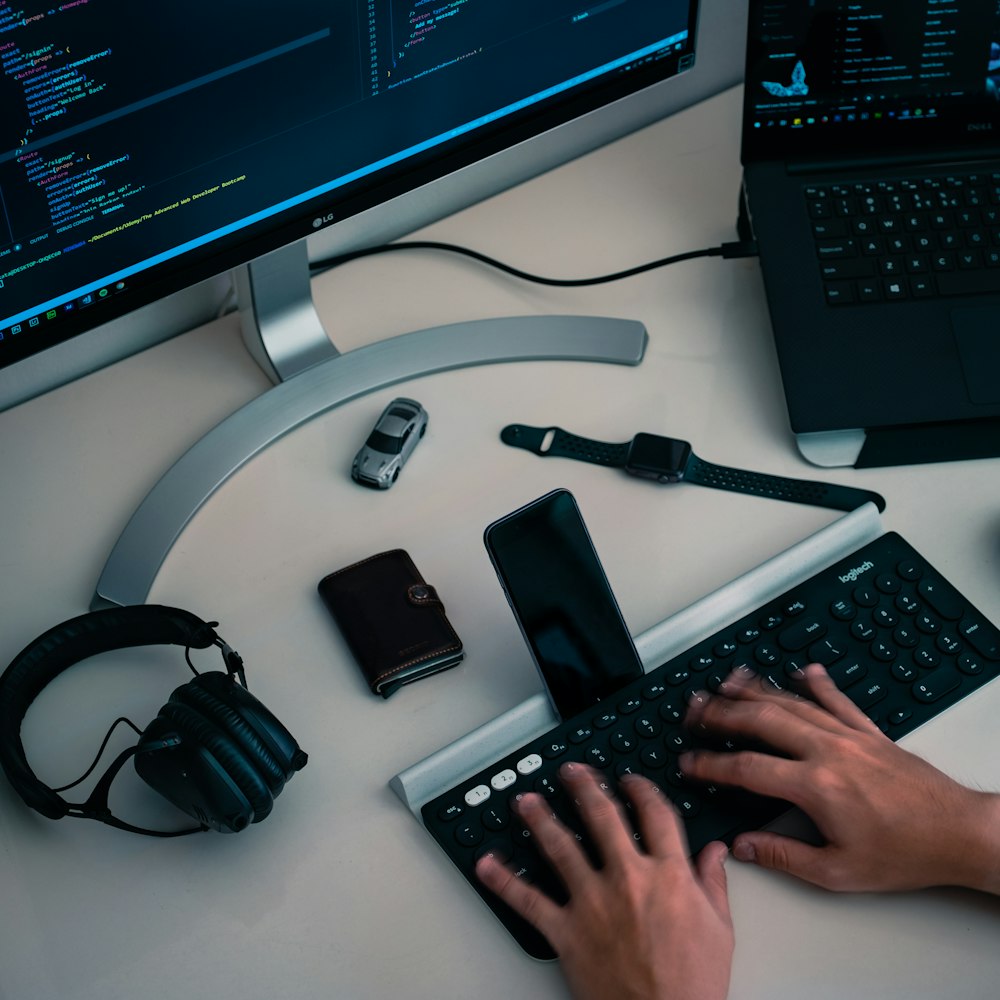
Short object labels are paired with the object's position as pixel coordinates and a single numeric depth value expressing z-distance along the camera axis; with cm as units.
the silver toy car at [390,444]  93
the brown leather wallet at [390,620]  82
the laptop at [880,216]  94
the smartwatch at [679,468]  92
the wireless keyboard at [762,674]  75
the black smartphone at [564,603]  78
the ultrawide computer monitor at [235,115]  70
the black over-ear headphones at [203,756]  72
